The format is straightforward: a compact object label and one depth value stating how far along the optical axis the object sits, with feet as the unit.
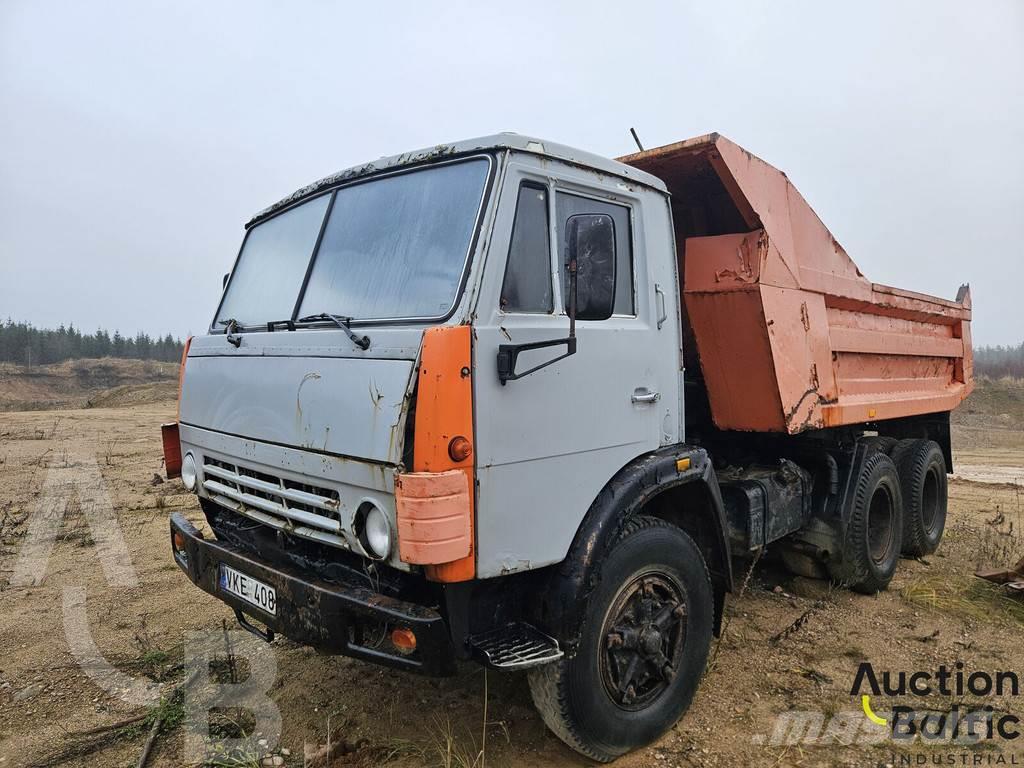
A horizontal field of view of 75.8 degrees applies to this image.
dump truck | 7.07
